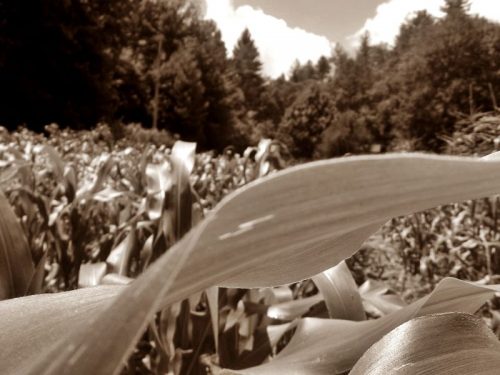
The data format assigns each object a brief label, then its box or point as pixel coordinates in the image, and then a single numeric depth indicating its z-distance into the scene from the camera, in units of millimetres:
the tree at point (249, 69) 40719
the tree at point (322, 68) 54425
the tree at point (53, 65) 15773
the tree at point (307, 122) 29469
